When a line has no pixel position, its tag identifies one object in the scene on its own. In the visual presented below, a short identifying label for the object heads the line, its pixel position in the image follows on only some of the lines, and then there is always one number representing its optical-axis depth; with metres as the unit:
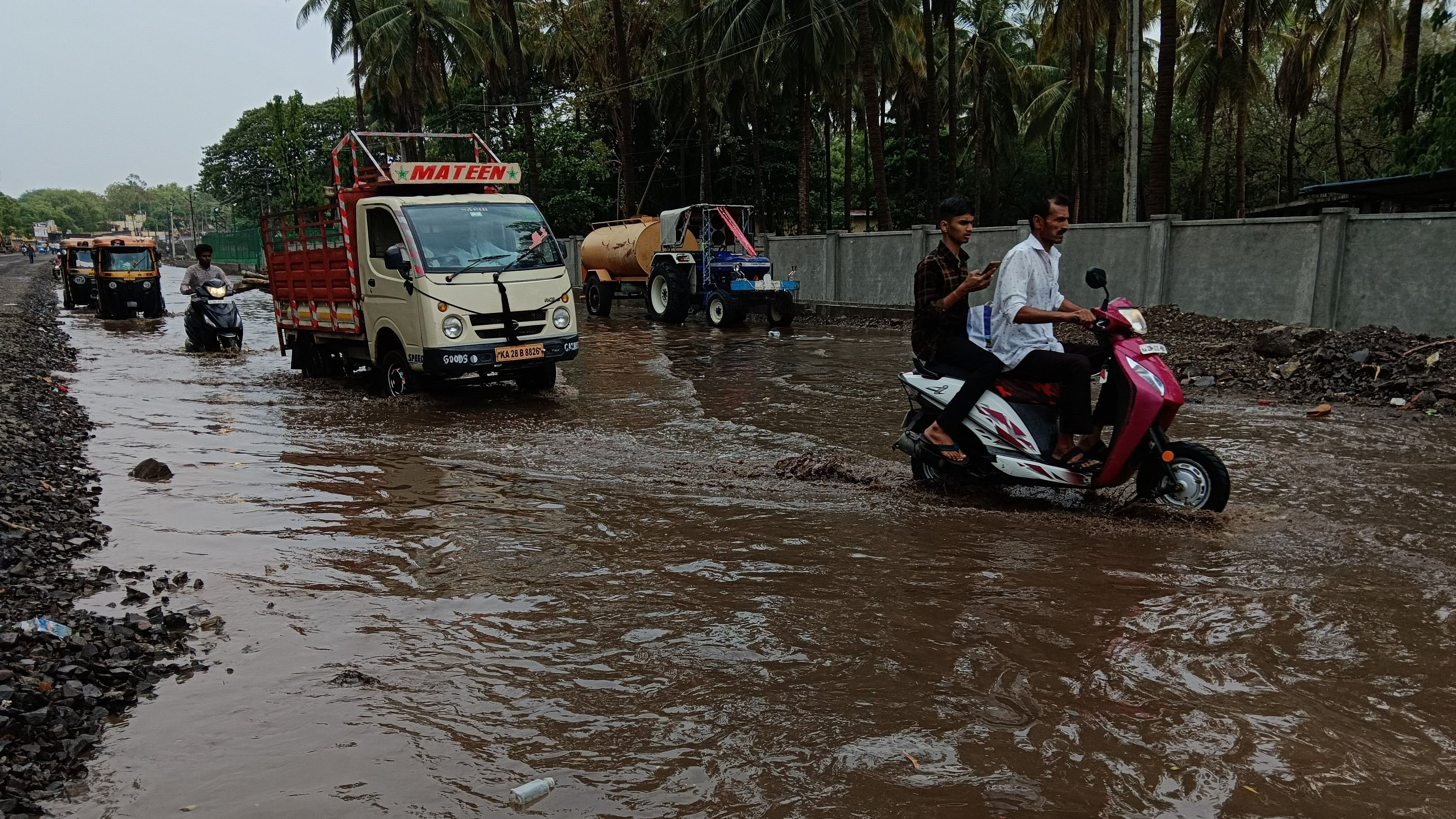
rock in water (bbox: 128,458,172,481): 7.61
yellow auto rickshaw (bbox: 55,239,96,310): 28.52
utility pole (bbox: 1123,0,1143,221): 21.27
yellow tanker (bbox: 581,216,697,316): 24.61
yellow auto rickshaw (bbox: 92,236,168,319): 25.61
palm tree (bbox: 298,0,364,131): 45.09
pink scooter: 5.69
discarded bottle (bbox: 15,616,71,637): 4.12
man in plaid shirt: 6.11
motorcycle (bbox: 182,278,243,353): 16.77
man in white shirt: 5.93
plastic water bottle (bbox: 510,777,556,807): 3.02
